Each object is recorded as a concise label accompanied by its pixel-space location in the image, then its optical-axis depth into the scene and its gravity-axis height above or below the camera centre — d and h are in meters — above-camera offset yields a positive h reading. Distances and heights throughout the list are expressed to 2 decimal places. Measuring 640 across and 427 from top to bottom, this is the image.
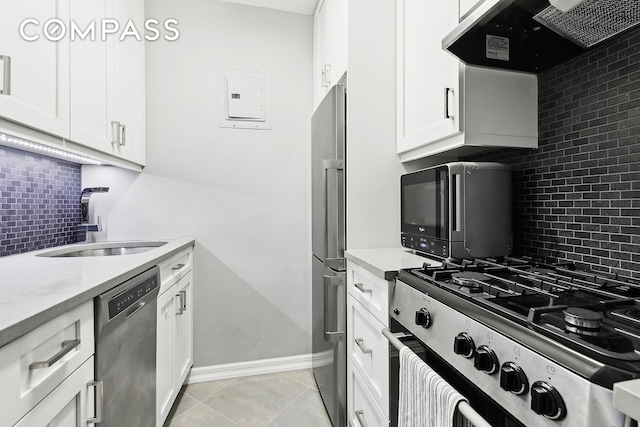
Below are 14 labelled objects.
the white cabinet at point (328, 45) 1.78 +1.01
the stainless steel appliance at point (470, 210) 1.29 +0.00
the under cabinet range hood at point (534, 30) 0.94 +0.57
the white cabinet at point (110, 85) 1.42 +0.64
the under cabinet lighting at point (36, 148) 1.24 +0.28
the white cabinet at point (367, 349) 1.17 -0.55
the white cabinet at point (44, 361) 0.63 -0.33
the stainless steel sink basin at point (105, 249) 1.71 -0.21
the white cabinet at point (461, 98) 1.25 +0.44
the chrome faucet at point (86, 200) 1.98 +0.08
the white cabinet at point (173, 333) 1.57 -0.65
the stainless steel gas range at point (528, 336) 0.48 -0.23
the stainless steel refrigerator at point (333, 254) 1.67 -0.23
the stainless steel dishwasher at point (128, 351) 0.99 -0.48
